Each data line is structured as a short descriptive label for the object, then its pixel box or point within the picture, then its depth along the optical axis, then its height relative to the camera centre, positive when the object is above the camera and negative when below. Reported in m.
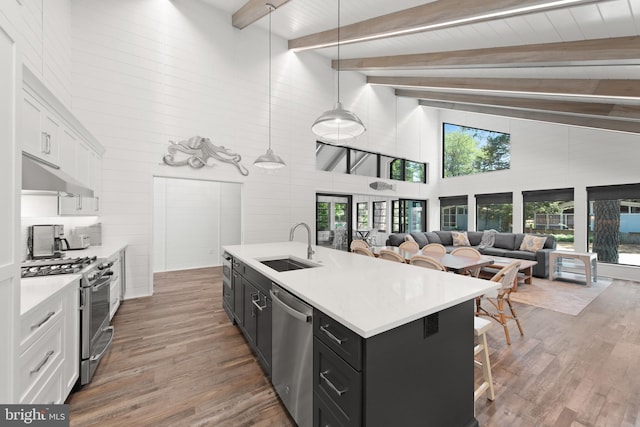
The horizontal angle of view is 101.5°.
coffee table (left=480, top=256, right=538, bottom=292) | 4.57 -1.12
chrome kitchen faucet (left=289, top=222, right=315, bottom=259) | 2.65 -0.39
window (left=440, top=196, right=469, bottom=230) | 8.56 +0.07
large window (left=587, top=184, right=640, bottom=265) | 5.50 -0.15
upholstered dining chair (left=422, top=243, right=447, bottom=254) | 4.60 -0.60
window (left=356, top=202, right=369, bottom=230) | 7.37 -0.01
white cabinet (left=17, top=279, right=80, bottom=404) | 1.34 -0.81
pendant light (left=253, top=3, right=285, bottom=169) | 3.56 +0.73
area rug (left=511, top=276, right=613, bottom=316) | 3.88 -1.34
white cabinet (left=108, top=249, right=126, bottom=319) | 3.14 -0.91
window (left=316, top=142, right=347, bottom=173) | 6.52 +1.46
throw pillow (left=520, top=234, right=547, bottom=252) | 6.11 -0.66
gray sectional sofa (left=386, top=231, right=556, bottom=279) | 5.74 -0.76
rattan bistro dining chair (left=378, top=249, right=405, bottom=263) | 3.47 -0.57
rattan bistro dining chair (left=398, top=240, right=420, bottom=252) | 5.12 -0.63
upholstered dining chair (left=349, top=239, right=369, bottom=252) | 4.32 -0.51
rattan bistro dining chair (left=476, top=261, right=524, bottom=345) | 2.69 -0.77
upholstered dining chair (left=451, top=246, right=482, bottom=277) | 4.03 -0.65
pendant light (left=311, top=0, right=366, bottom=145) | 2.30 +0.86
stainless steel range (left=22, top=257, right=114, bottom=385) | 2.00 -0.71
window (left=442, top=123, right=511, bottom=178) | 7.64 +2.04
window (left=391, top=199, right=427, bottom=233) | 8.23 -0.02
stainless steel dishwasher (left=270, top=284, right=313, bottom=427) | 1.46 -0.86
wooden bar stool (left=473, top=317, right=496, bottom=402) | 1.88 -1.06
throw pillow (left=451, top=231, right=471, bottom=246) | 7.57 -0.69
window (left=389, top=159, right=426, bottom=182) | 8.12 +1.44
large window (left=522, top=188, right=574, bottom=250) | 6.44 +0.04
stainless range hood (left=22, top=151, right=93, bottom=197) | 1.58 +0.23
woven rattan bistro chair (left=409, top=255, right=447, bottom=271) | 2.83 -0.55
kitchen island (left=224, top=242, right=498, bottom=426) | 1.14 -0.65
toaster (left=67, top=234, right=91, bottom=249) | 3.33 -0.35
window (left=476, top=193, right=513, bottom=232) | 7.49 +0.10
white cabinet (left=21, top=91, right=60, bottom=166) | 1.86 +0.66
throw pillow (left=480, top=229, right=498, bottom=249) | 6.93 -0.63
